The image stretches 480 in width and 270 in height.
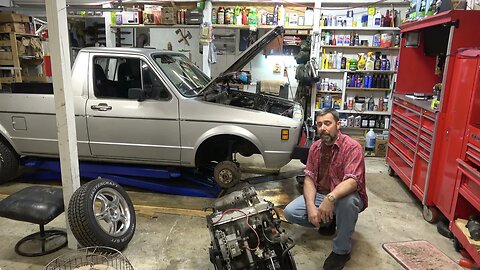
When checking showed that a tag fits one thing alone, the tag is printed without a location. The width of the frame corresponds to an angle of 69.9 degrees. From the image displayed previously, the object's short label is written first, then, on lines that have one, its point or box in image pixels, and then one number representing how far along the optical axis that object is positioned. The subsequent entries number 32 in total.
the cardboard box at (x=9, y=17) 6.19
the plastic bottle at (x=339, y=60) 6.52
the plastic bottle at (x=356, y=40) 6.42
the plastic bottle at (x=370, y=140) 6.31
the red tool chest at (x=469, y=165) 2.87
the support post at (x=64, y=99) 2.60
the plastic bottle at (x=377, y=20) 6.26
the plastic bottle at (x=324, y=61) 6.57
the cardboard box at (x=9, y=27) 6.20
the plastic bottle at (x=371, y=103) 6.62
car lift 4.27
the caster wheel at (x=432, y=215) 3.64
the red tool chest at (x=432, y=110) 3.26
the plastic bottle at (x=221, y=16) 6.55
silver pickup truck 3.95
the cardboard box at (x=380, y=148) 6.25
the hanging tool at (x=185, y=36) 7.97
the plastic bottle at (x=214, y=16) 6.62
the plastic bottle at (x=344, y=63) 6.51
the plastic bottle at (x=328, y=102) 6.72
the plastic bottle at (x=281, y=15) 6.43
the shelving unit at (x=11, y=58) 6.31
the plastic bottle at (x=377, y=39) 6.35
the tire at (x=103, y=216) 2.78
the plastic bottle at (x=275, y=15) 6.46
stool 2.84
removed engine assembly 2.28
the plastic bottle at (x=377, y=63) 6.41
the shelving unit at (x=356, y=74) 6.42
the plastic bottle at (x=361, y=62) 6.42
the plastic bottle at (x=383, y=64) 6.39
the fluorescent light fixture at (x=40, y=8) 4.90
